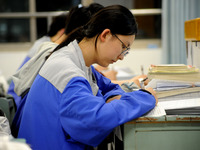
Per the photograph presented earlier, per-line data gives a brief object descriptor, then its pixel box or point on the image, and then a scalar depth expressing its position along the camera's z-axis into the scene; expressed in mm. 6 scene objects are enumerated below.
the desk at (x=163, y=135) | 3310
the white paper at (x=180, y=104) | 3350
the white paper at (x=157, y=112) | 3309
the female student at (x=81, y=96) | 3188
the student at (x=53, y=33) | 4999
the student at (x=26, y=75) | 3661
